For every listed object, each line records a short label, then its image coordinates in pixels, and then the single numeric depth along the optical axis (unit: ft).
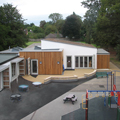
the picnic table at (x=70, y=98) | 33.90
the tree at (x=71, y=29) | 233.14
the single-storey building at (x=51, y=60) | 46.55
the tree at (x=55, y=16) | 380.91
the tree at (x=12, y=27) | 116.16
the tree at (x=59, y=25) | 290.15
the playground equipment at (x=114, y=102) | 28.42
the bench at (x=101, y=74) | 56.04
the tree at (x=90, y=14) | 165.78
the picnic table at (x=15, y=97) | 35.12
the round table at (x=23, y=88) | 41.11
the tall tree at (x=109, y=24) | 113.09
